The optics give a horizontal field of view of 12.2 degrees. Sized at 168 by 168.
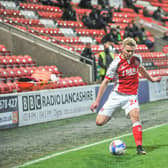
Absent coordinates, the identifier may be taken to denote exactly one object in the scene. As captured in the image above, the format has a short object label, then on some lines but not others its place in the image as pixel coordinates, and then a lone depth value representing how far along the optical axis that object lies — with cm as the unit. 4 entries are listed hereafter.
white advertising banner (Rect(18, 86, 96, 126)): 2165
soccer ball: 1275
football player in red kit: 1294
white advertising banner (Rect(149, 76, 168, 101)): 3248
